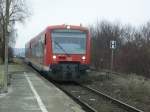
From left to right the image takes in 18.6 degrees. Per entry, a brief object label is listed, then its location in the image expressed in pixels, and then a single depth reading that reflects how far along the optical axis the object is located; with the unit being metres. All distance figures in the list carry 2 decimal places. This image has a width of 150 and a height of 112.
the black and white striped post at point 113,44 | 27.73
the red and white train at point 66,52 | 25.73
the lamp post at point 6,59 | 19.11
